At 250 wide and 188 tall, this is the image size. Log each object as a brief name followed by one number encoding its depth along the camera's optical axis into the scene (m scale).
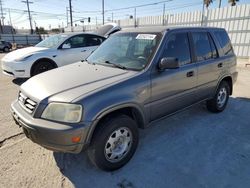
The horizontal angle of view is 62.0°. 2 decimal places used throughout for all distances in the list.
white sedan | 6.50
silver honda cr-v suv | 2.28
